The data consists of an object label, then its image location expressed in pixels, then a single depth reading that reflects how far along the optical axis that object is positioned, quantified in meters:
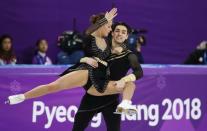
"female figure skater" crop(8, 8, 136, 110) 10.45
